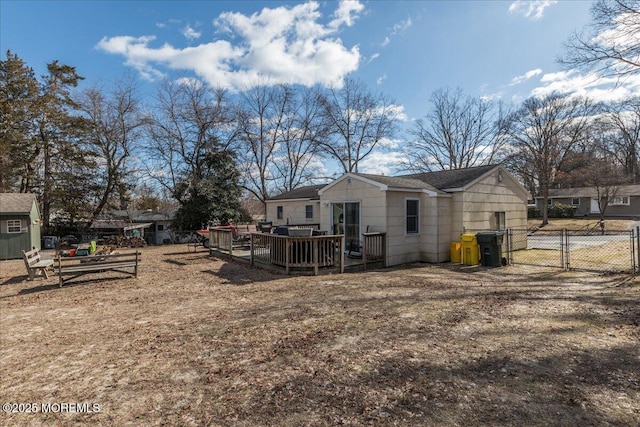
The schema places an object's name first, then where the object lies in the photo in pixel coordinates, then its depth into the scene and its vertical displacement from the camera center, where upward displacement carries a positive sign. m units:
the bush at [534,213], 35.97 +0.22
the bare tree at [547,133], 29.11 +7.78
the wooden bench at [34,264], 9.14 -1.22
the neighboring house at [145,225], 23.38 -0.23
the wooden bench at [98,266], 8.66 -1.26
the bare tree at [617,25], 10.57 +6.24
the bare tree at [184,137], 23.97 +6.19
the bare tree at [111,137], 22.42 +5.98
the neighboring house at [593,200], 31.79 +1.55
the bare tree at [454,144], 33.38 +7.74
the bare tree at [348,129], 31.16 +8.72
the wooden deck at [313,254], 9.66 -1.14
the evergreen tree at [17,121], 19.19 +6.18
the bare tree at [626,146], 34.84 +7.90
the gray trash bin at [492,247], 10.57 -1.04
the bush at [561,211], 33.50 +0.40
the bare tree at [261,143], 28.75 +6.89
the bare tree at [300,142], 30.56 +7.29
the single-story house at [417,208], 10.97 +0.31
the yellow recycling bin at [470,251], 11.00 -1.19
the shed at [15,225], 15.15 -0.13
